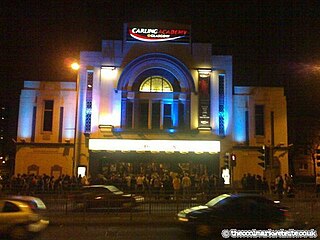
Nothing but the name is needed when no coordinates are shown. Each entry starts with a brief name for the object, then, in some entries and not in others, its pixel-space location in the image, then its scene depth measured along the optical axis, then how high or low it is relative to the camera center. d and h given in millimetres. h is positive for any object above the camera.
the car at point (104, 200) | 18719 -1328
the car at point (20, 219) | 12156 -1501
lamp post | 33312 +1974
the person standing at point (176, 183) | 25144 -635
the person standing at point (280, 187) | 20695 -735
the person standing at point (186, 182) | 24820 -550
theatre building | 33844 +5052
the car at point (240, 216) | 12633 -1352
